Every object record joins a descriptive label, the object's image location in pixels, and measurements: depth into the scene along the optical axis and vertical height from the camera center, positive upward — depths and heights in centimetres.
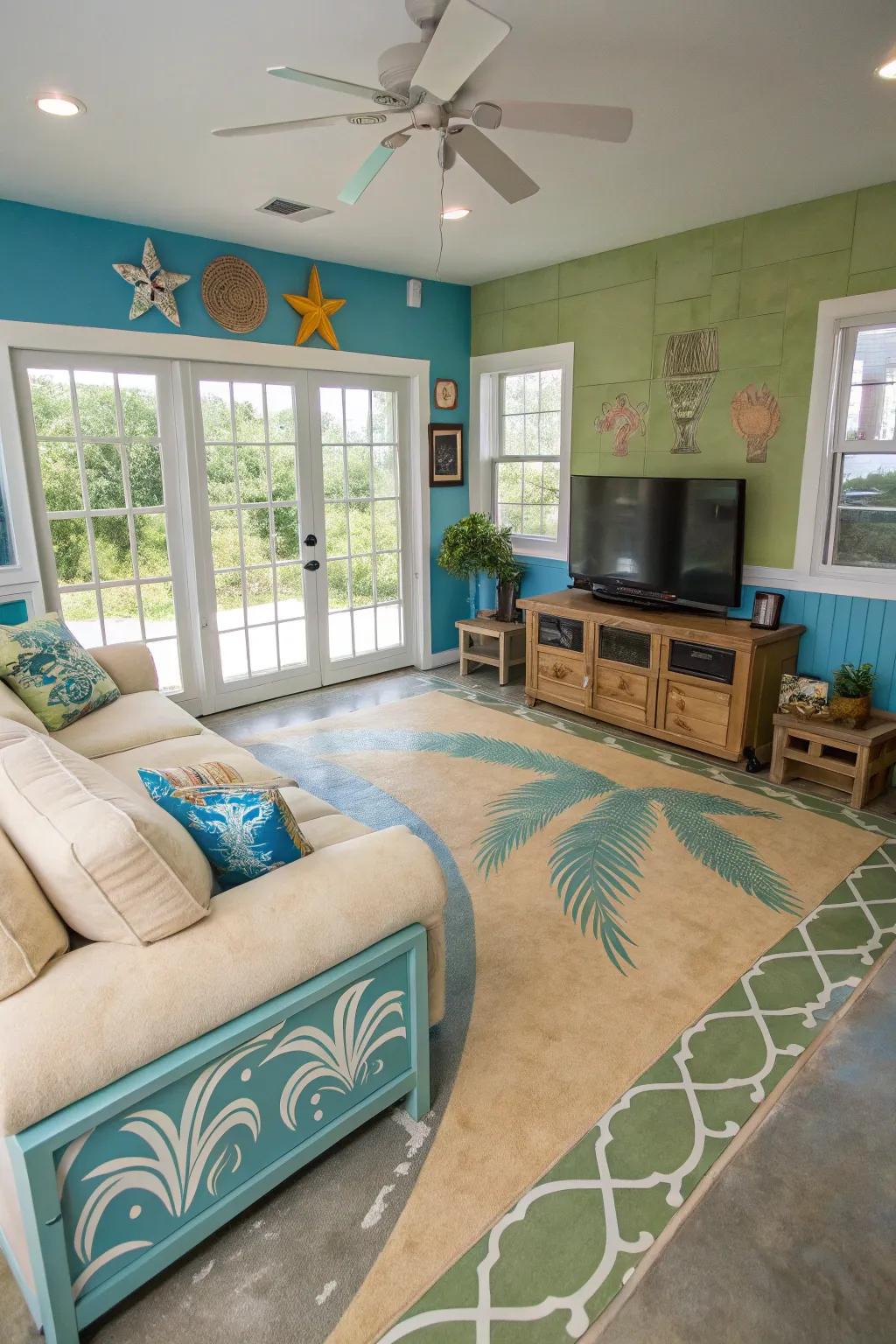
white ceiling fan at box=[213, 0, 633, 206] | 179 +98
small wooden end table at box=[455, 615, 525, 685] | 535 -113
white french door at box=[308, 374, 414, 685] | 515 -27
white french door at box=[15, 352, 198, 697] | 398 -8
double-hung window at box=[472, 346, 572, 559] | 525 +23
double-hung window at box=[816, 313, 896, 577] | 367 +10
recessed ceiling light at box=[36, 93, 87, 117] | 255 +122
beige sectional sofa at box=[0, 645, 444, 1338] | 127 -89
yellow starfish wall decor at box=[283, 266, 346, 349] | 471 +102
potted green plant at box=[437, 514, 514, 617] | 536 -46
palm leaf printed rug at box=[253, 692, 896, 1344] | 157 -151
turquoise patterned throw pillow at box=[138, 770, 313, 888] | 175 -75
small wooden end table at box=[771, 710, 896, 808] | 345 -127
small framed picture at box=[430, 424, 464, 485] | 564 +18
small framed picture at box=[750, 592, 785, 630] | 395 -66
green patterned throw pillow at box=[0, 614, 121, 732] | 311 -76
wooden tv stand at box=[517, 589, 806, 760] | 389 -102
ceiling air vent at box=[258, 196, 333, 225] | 368 +128
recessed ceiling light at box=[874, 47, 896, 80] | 232 +121
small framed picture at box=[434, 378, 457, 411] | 560 +60
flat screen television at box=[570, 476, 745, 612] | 408 -33
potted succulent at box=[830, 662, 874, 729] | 354 -98
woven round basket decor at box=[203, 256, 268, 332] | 434 +103
